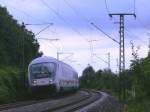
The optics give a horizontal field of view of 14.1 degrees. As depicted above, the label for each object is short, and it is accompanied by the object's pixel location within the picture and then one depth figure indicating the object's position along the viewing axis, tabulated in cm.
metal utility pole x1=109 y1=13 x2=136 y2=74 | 5195
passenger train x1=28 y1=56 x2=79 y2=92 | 4891
